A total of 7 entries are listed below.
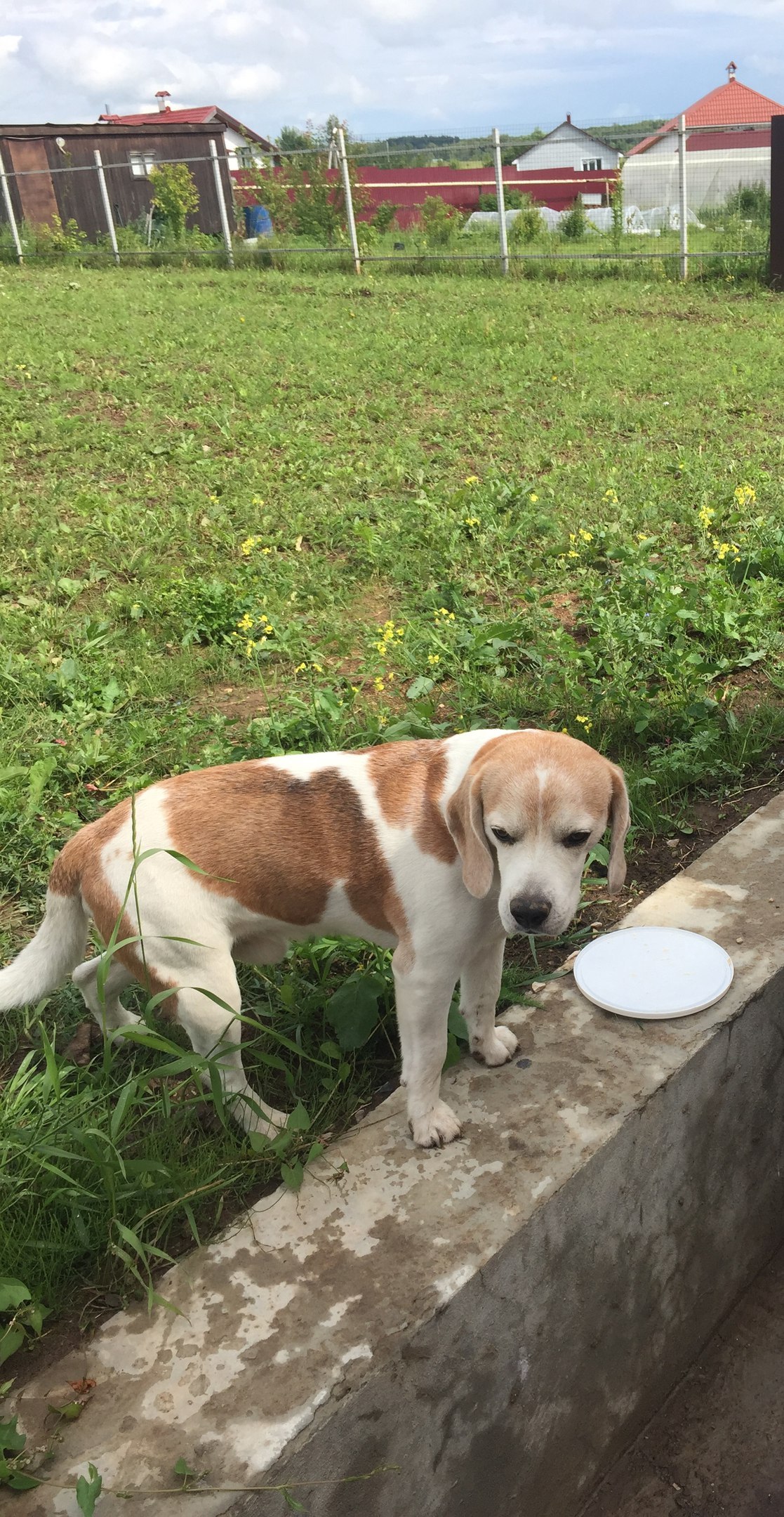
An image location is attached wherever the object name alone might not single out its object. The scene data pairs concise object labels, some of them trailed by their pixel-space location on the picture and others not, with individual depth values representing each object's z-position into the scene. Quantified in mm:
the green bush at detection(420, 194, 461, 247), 17656
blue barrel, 19688
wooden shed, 26109
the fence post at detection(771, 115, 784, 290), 13469
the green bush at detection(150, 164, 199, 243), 21203
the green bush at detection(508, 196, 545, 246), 16625
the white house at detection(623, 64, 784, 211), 15242
